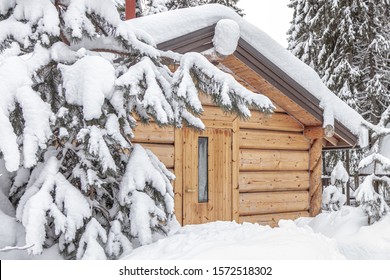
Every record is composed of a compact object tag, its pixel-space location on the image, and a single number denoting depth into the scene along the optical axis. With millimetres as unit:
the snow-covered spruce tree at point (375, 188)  6293
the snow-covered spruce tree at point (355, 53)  19703
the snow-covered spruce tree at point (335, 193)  11938
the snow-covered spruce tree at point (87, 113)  3818
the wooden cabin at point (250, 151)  7746
